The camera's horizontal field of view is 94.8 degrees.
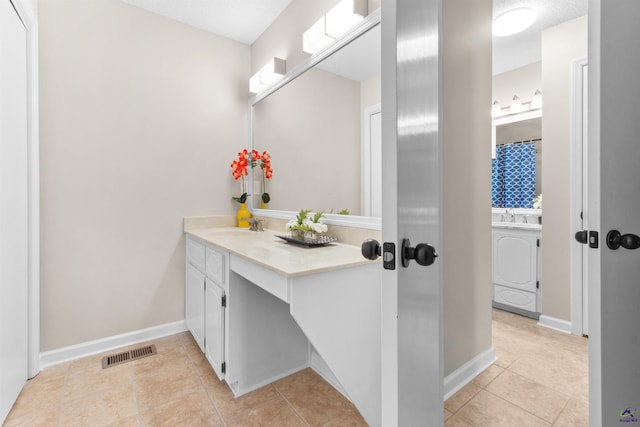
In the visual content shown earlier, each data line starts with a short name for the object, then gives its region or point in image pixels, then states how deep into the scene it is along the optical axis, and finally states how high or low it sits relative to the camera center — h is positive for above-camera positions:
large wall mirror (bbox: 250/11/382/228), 1.55 +0.51
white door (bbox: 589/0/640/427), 0.71 +0.01
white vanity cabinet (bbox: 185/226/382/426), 1.15 -0.48
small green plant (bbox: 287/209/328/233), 1.65 -0.07
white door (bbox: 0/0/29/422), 1.40 +0.02
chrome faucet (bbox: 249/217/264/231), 2.31 -0.11
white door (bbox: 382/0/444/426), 0.65 +0.02
